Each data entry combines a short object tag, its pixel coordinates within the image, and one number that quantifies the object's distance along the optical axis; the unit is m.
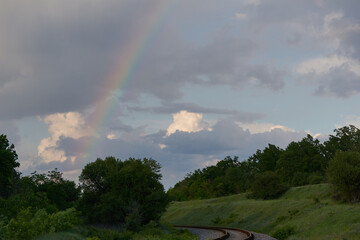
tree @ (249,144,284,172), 139.88
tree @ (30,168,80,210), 72.76
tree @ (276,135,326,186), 115.57
